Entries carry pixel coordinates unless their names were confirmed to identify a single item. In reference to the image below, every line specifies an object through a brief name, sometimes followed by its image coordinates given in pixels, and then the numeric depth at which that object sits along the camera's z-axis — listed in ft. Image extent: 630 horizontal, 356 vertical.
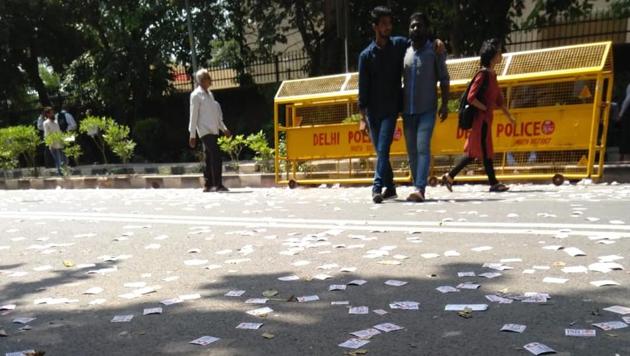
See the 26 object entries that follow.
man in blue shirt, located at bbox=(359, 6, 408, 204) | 19.86
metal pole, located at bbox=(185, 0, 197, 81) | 45.34
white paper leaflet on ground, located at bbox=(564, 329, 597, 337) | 7.41
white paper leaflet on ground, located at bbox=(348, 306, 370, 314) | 8.82
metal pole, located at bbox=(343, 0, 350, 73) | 32.42
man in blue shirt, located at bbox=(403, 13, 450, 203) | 19.71
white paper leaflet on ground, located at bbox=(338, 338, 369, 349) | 7.49
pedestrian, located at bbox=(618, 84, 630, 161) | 29.76
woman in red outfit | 21.38
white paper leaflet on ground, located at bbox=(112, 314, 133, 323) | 9.02
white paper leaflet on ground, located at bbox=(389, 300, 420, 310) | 8.89
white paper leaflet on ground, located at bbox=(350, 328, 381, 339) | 7.80
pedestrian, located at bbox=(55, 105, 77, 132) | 50.08
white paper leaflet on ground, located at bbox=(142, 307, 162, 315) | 9.34
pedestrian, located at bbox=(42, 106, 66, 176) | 45.03
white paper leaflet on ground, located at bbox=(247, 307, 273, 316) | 9.00
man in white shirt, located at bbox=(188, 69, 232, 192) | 29.07
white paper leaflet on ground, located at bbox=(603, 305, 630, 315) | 8.09
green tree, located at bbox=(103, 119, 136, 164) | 42.55
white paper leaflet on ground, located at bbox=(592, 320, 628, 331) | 7.54
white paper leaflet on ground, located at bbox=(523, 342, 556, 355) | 6.97
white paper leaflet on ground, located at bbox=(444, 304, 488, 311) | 8.64
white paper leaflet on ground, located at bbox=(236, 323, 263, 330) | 8.38
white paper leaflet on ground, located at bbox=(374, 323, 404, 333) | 7.99
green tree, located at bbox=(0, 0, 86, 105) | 64.95
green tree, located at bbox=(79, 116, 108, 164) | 43.42
